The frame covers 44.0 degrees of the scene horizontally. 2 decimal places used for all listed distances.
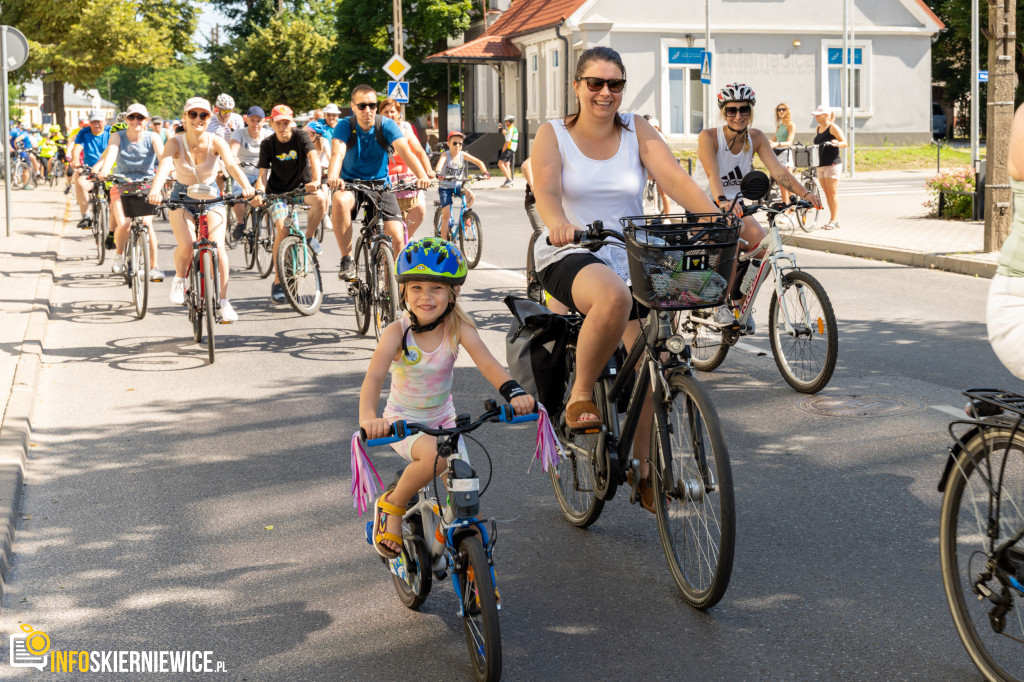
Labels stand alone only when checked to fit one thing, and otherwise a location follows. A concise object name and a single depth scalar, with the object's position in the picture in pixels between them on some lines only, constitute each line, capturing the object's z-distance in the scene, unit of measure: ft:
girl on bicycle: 14.26
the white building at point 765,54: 138.62
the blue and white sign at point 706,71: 107.86
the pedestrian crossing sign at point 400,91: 112.27
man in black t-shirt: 40.22
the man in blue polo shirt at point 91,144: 58.65
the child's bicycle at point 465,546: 12.51
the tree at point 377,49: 181.88
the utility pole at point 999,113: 48.32
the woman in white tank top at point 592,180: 16.37
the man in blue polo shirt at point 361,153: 35.86
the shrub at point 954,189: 68.03
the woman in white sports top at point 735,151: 28.40
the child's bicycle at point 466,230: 50.90
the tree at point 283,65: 223.71
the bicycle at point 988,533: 11.82
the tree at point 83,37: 141.69
